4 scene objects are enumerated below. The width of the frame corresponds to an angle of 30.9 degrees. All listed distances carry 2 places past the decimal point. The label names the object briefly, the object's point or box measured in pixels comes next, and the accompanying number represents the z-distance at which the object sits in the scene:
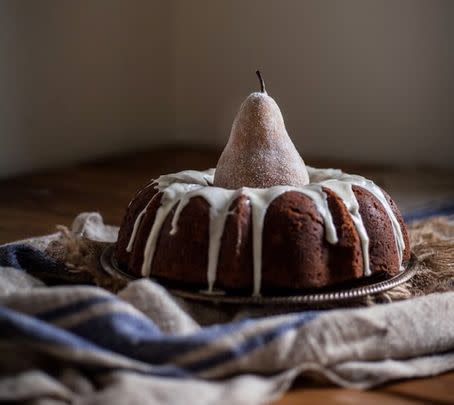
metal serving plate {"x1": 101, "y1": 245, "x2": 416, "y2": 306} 0.93
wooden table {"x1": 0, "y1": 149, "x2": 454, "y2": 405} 0.81
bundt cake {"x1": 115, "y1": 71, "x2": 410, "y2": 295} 0.96
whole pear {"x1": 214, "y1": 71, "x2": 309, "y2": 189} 1.06
